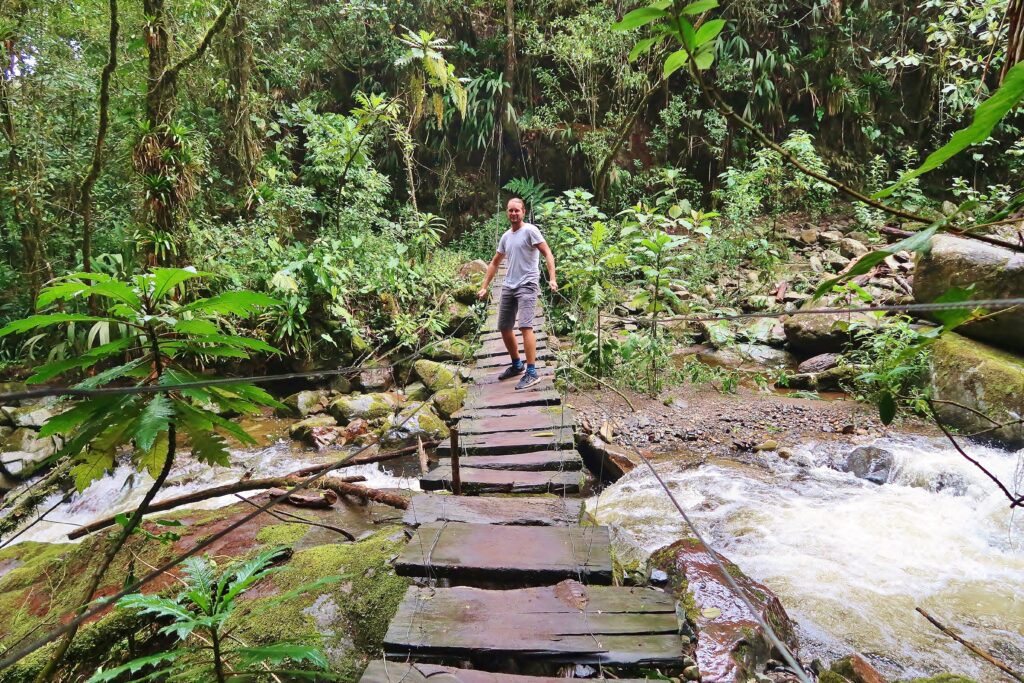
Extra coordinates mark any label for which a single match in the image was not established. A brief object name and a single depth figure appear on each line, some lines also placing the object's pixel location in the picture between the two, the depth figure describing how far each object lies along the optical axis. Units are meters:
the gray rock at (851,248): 8.94
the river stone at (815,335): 6.75
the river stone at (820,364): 6.58
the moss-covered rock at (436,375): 6.50
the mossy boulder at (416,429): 5.51
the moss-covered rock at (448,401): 5.94
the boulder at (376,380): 6.91
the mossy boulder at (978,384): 4.54
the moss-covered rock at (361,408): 6.16
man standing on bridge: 4.29
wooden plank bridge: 1.75
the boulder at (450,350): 7.24
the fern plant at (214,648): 1.32
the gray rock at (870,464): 4.46
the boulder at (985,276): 4.73
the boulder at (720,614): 2.23
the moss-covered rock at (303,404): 6.42
